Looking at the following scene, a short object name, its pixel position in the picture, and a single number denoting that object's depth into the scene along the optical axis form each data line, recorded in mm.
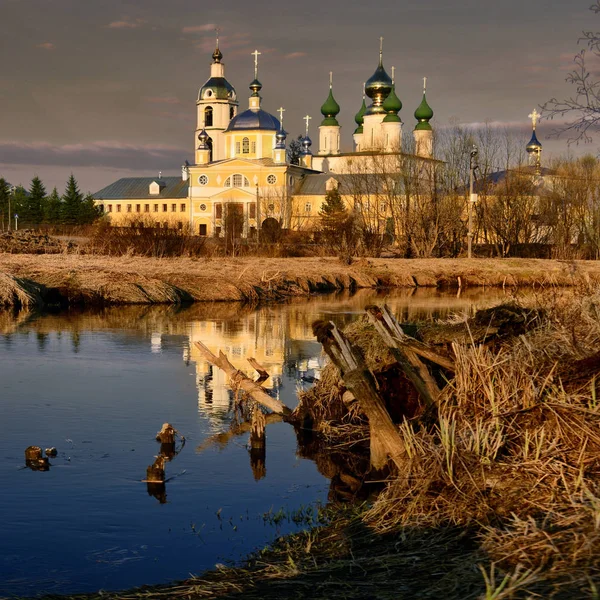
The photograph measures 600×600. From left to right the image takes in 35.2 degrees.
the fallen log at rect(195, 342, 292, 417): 11258
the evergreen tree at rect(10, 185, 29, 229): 95981
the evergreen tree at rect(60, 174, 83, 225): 95188
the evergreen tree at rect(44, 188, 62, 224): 94038
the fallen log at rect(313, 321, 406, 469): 7930
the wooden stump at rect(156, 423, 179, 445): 9969
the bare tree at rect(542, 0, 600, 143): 9874
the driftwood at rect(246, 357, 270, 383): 13698
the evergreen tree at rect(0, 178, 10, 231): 93038
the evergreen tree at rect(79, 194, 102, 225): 95062
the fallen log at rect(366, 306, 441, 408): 8328
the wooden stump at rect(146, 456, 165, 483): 8742
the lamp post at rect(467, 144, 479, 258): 41844
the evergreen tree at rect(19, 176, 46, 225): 96625
